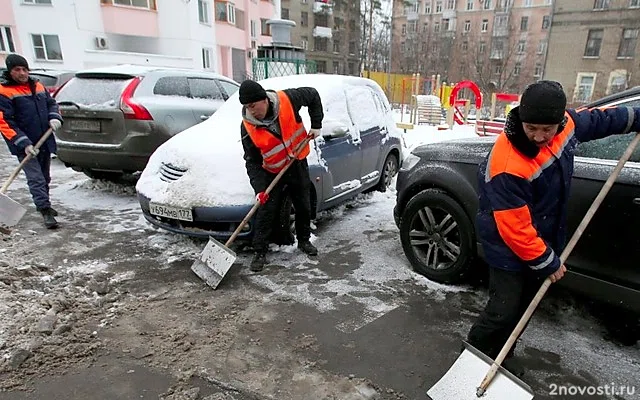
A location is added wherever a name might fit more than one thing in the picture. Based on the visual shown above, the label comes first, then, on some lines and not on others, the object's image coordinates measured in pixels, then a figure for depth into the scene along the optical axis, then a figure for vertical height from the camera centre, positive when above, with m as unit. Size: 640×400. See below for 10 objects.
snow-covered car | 3.88 -0.96
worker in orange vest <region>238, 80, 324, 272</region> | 3.58 -0.64
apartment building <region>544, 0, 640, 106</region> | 28.50 +1.46
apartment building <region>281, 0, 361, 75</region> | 53.97 +4.50
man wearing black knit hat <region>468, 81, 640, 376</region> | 1.96 -0.59
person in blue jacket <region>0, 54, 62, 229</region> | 4.50 -0.59
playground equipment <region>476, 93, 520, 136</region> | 10.11 -1.38
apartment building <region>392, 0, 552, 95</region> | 32.53 +2.84
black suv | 2.48 -0.99
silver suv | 5.54 -0.67
